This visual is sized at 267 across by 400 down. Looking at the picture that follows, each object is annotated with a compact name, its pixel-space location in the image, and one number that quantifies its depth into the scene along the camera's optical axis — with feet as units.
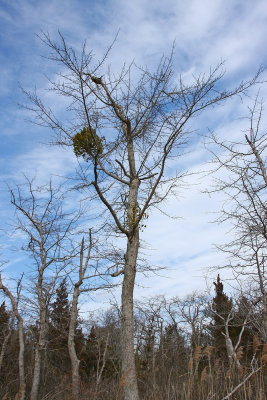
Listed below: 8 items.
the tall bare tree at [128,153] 20.48
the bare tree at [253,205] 24.94
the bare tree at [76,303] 40.24
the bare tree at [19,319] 37.39
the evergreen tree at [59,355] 72.59
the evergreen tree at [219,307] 75.10
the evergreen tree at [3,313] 60.02
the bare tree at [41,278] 40.11
